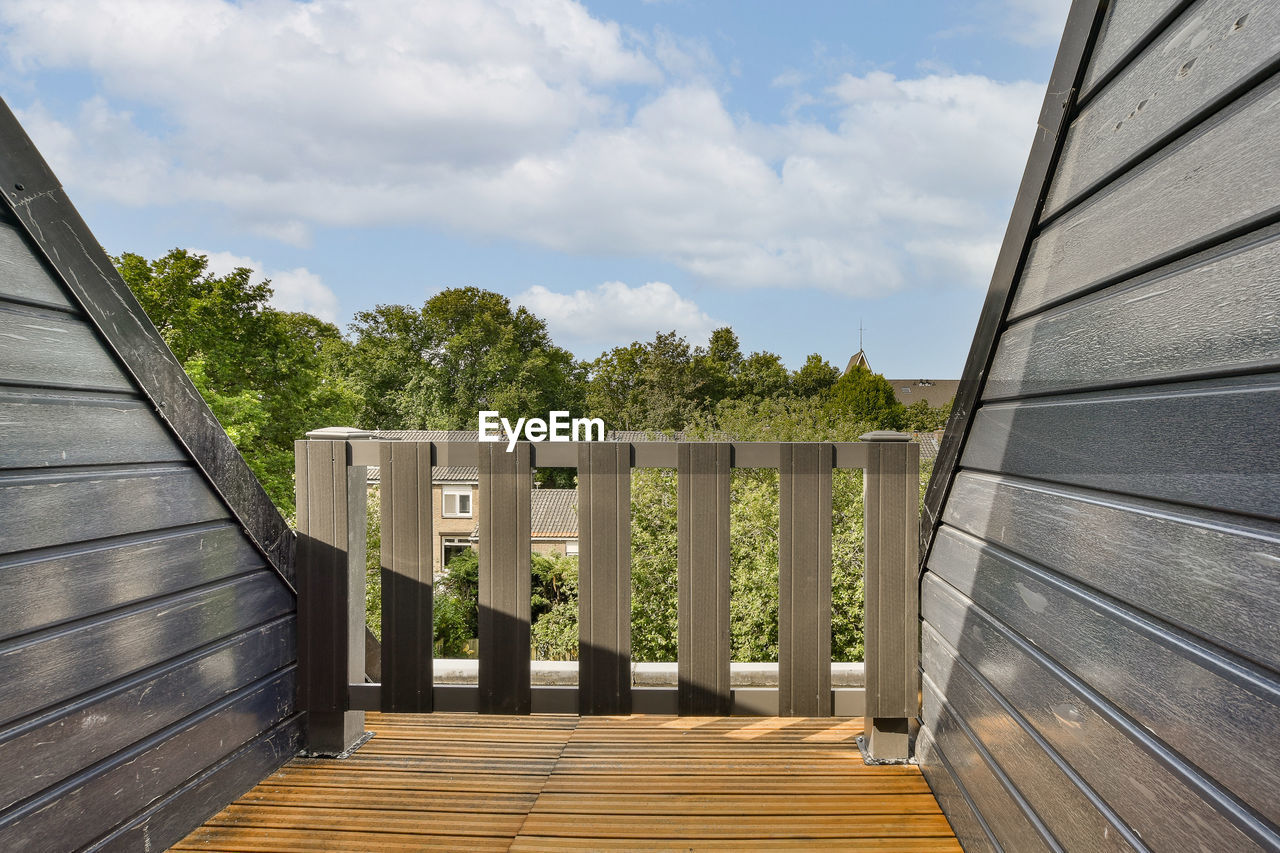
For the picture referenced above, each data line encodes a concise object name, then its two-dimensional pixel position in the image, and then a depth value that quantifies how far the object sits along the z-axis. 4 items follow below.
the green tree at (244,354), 14.48
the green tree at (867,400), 21.97
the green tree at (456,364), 23.67
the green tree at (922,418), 24.64
